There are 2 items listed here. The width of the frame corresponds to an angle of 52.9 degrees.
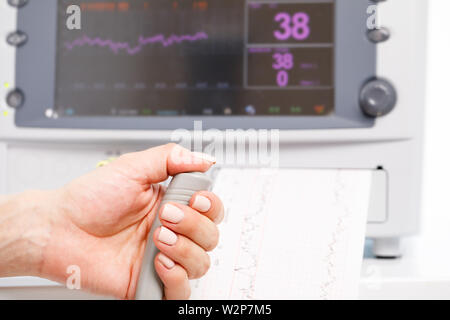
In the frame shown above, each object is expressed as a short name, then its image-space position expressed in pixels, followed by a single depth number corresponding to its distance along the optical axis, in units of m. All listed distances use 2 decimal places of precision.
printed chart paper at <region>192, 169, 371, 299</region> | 0.49
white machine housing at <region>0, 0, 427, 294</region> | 0.61
